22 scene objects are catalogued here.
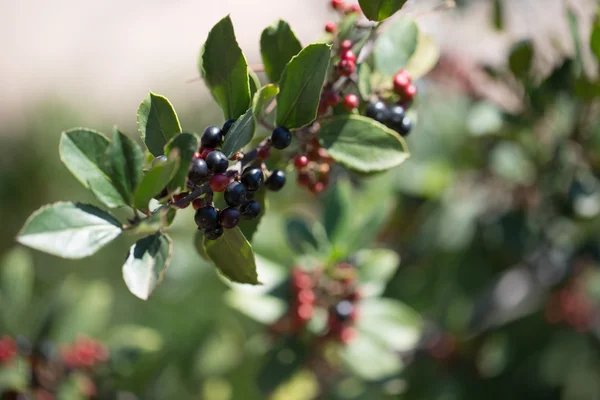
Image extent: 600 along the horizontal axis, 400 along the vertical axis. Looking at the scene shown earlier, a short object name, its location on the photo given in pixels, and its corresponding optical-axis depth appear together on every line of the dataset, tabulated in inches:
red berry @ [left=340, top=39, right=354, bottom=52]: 18.3
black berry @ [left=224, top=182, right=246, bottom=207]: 17.0
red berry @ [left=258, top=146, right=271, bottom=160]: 17.9
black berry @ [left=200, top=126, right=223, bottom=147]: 17.3
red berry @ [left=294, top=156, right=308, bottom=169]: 18.2
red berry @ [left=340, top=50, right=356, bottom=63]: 18.1
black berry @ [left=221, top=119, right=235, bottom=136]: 17.5
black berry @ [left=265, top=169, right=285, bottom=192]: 17.8
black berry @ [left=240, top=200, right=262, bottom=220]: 17.4
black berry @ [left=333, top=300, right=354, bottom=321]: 21.1
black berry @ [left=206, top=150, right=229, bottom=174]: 17.0
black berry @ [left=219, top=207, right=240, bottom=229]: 17.1
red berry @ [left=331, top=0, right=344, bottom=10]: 18.9
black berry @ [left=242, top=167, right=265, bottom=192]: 17.3
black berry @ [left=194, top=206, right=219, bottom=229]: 17.0
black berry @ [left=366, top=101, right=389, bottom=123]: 18.5
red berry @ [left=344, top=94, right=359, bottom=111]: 18.2
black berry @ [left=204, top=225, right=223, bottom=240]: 17.1
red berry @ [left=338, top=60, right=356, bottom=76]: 18.1
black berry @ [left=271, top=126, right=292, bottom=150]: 17.6
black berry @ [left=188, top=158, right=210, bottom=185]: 17.0
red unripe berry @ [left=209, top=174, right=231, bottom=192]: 17.0
